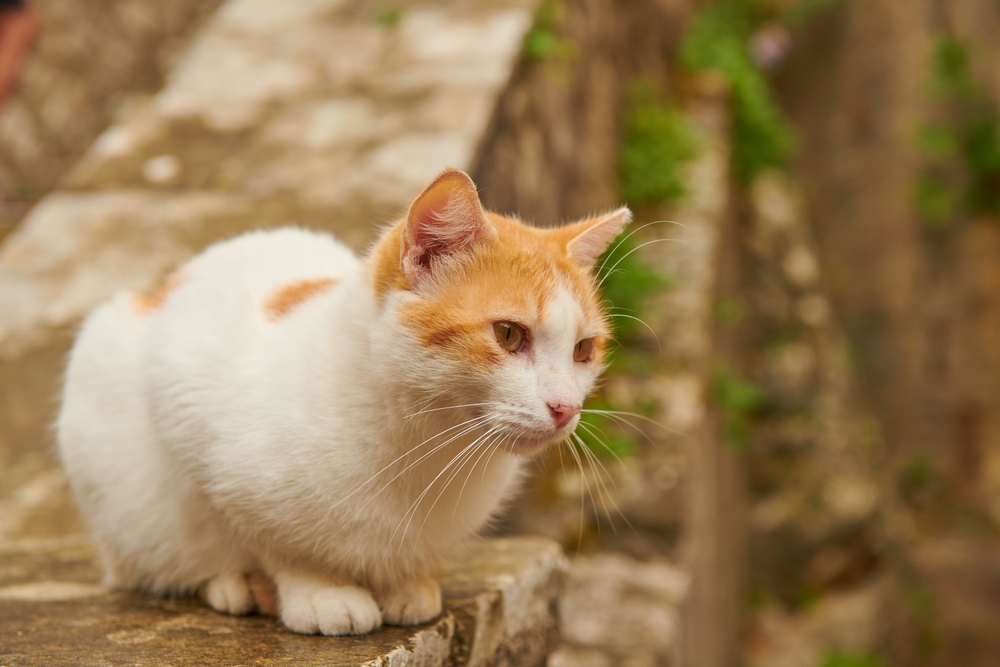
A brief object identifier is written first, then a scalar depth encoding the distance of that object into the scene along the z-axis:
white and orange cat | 1.32
